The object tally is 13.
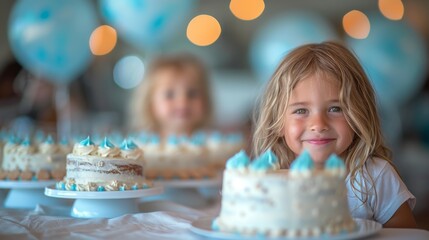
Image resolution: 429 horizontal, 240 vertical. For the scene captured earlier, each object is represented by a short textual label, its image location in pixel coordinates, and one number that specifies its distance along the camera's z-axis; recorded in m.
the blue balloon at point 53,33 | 4.71
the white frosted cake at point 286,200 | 1.60
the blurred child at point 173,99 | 4.61
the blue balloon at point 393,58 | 5.68
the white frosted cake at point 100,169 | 2.25
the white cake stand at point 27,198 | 2.55
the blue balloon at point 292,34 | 6.23
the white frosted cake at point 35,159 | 2.62
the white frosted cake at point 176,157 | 3.14
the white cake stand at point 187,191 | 2.91
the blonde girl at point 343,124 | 2.05
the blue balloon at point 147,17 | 4.68
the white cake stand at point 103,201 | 2.15
